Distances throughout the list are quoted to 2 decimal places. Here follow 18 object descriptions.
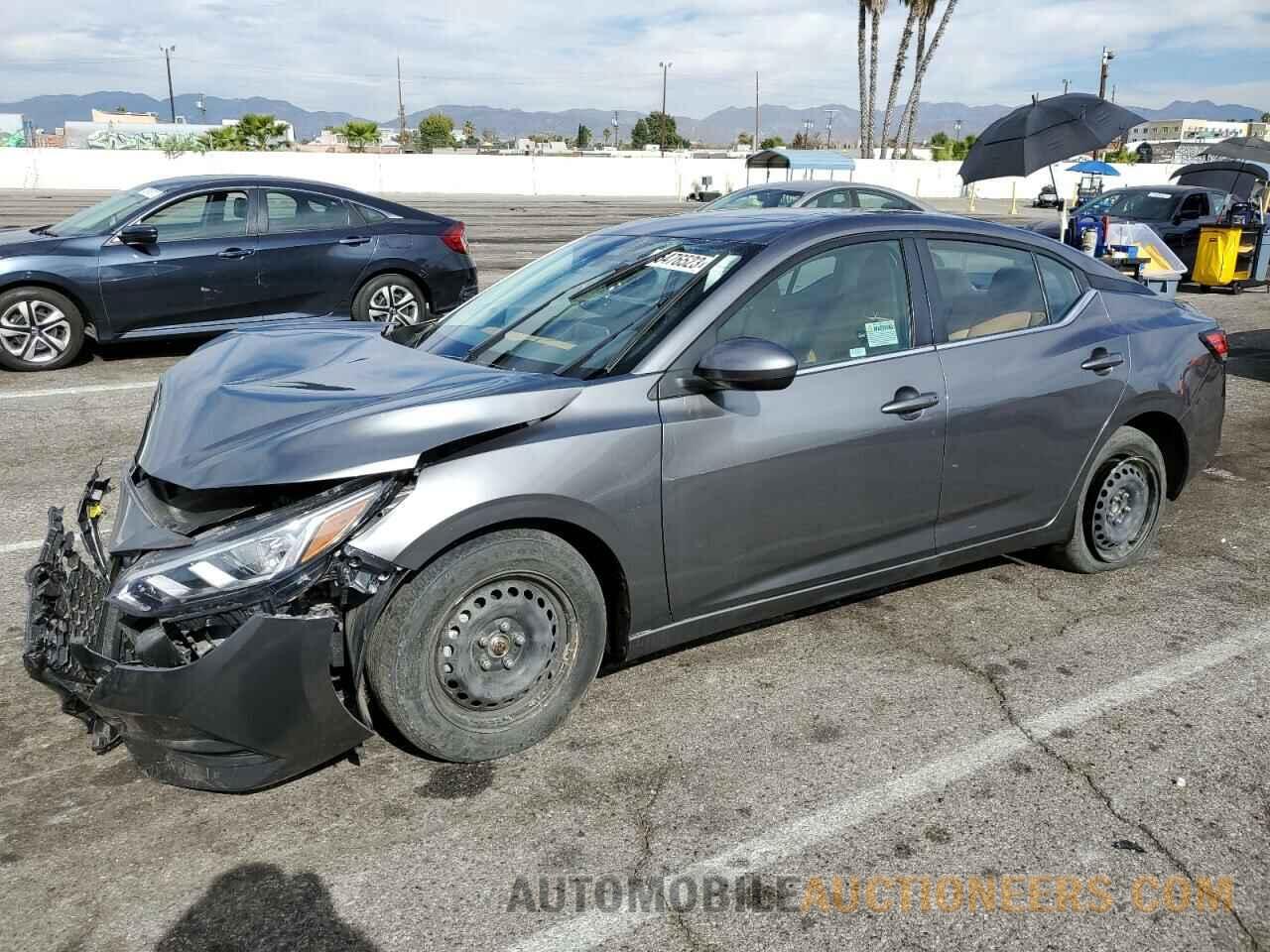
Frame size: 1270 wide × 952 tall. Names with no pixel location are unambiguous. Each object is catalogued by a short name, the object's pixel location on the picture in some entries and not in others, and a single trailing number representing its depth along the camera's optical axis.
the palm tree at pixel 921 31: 55.60
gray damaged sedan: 2.88
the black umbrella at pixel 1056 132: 12.30
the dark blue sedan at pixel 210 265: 8.77
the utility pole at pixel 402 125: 85.44
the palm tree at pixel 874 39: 55.80
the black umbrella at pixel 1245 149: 20.52
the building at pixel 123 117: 120.88
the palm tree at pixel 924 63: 55.16
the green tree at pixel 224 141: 56.06
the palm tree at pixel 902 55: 55.91
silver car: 12.16
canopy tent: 35.94
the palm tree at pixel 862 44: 56.22
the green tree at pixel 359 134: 74.81
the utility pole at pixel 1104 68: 57.75
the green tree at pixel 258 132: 60.31
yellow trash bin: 15.54
